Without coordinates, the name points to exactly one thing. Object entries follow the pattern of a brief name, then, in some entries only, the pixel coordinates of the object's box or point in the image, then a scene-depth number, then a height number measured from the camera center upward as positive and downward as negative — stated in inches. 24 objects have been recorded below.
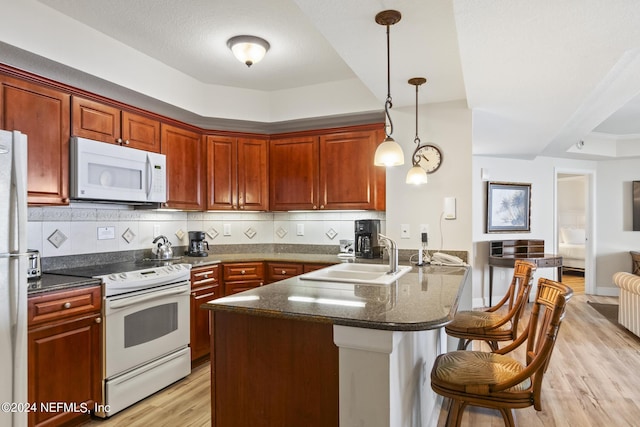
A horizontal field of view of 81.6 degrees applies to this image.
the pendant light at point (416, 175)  107.2 +11.1
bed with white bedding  298.2 -28.9
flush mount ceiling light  106.4 +47.9
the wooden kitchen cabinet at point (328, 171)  136.2 +15.7
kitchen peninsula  51.5 -22.2
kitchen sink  81.2 -15.6
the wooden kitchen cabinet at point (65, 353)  78.9 -32.0
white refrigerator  70.2 -13.1
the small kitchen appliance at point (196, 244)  142.7 -12.3
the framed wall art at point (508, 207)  219.6 +3.3
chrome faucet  91.6 -11.9
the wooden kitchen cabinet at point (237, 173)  144.5 +15.6
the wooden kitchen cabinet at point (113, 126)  101.0 +25.7
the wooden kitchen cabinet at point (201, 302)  120.7 -29.9
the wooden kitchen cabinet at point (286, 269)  132.7 -20.7
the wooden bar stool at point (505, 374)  58.3 -28.1
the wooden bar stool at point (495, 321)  85.3 -27.2
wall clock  124.0 +18.7
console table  199.6 -23.3
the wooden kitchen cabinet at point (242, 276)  133.6 -23.4
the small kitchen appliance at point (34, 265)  89.3 -13.1
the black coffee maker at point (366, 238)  133.8 -9.3
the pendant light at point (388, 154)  78.6 +12.5
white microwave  98.0 +11.4
